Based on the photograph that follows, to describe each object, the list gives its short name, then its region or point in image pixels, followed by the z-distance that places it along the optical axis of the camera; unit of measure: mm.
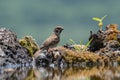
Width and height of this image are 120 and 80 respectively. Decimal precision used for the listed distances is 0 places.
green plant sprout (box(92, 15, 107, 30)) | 15836
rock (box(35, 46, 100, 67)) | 12891
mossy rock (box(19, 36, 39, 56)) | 13676
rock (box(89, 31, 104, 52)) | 14039
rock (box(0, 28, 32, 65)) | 12383
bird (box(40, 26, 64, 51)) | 14102
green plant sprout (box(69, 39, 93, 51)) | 14244
